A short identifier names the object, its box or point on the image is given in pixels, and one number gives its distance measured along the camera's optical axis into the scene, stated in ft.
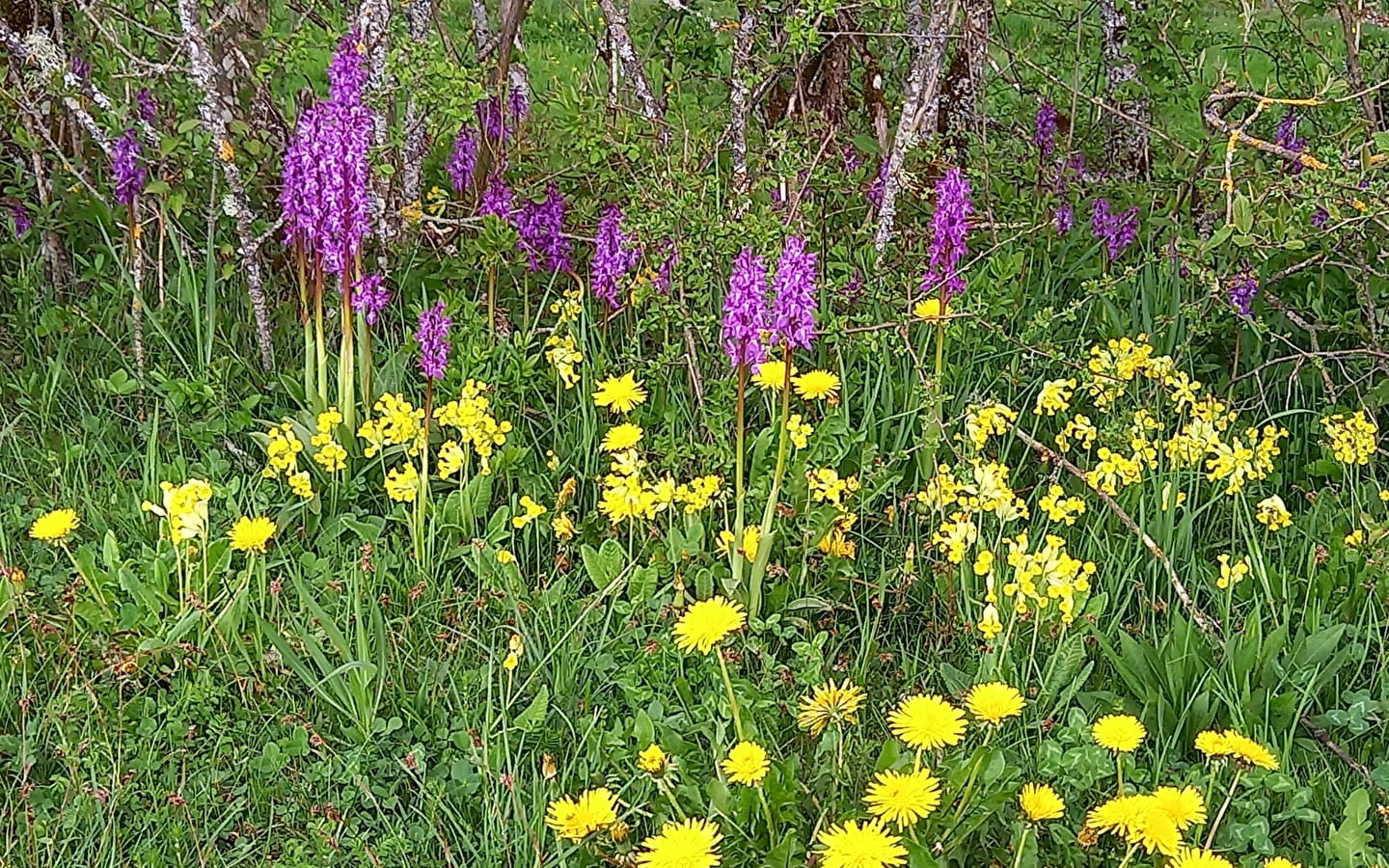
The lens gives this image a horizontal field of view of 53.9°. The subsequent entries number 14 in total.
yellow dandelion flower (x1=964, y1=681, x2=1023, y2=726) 5.41
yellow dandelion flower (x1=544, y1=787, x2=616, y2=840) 5.38
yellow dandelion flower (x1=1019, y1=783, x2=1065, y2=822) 5.20
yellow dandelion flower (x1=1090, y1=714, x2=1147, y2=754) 5.39
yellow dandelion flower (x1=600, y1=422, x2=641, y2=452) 7.81
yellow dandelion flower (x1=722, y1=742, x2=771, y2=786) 5.56
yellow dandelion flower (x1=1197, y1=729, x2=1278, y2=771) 5.36
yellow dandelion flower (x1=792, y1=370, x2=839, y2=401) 7.94
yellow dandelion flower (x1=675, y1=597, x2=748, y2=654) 5.72
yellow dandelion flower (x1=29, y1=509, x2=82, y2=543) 7.39
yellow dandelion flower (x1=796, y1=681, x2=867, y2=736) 5.63
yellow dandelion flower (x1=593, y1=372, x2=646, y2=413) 8.28
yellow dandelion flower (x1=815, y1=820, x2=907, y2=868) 4.86
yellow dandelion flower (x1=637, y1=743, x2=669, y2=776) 5.52
